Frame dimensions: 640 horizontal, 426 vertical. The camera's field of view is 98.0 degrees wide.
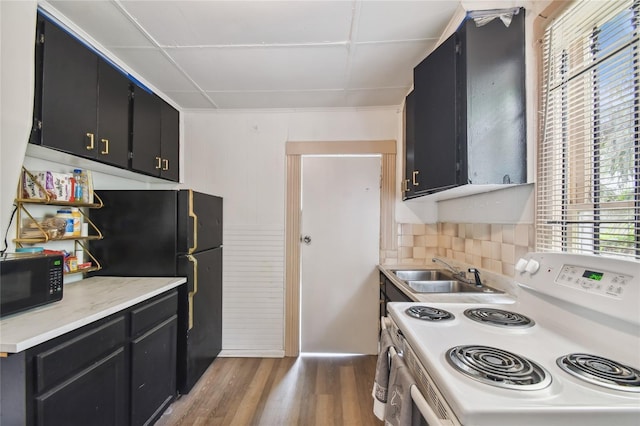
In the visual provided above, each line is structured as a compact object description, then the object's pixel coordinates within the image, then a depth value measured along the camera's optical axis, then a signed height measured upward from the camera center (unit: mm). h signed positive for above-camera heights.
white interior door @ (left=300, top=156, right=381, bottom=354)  2676 -392
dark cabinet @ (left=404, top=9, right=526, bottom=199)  1349 +550
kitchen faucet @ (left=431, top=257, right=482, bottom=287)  1712 -419
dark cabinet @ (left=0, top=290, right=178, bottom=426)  1017 -732
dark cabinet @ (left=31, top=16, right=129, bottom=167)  1316 +612
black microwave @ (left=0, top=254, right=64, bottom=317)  1157 -310
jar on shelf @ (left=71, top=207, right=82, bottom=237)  1745 -62
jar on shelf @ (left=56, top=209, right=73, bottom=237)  1689 -42
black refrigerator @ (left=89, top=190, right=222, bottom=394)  1979 -215
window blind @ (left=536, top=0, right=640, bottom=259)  957 +335
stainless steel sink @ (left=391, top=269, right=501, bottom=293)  1805 -490
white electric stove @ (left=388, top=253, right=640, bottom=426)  601 -407
